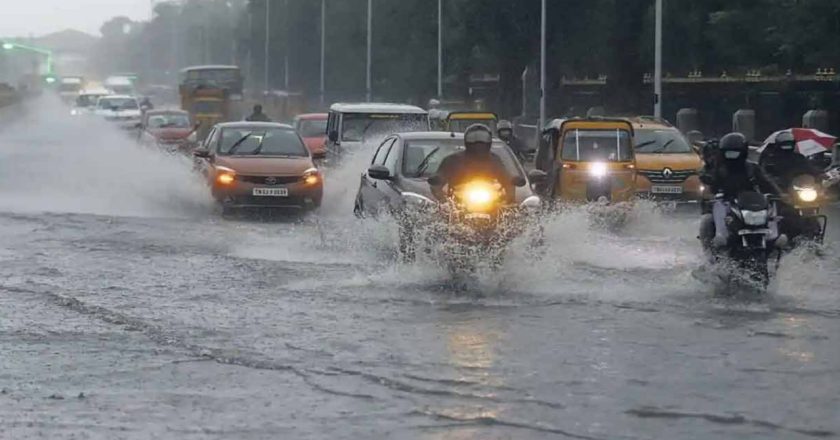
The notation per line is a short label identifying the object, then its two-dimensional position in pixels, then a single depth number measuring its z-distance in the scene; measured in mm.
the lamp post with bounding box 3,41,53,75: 184038
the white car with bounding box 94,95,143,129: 63709
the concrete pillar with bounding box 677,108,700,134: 47938
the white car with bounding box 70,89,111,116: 80206
